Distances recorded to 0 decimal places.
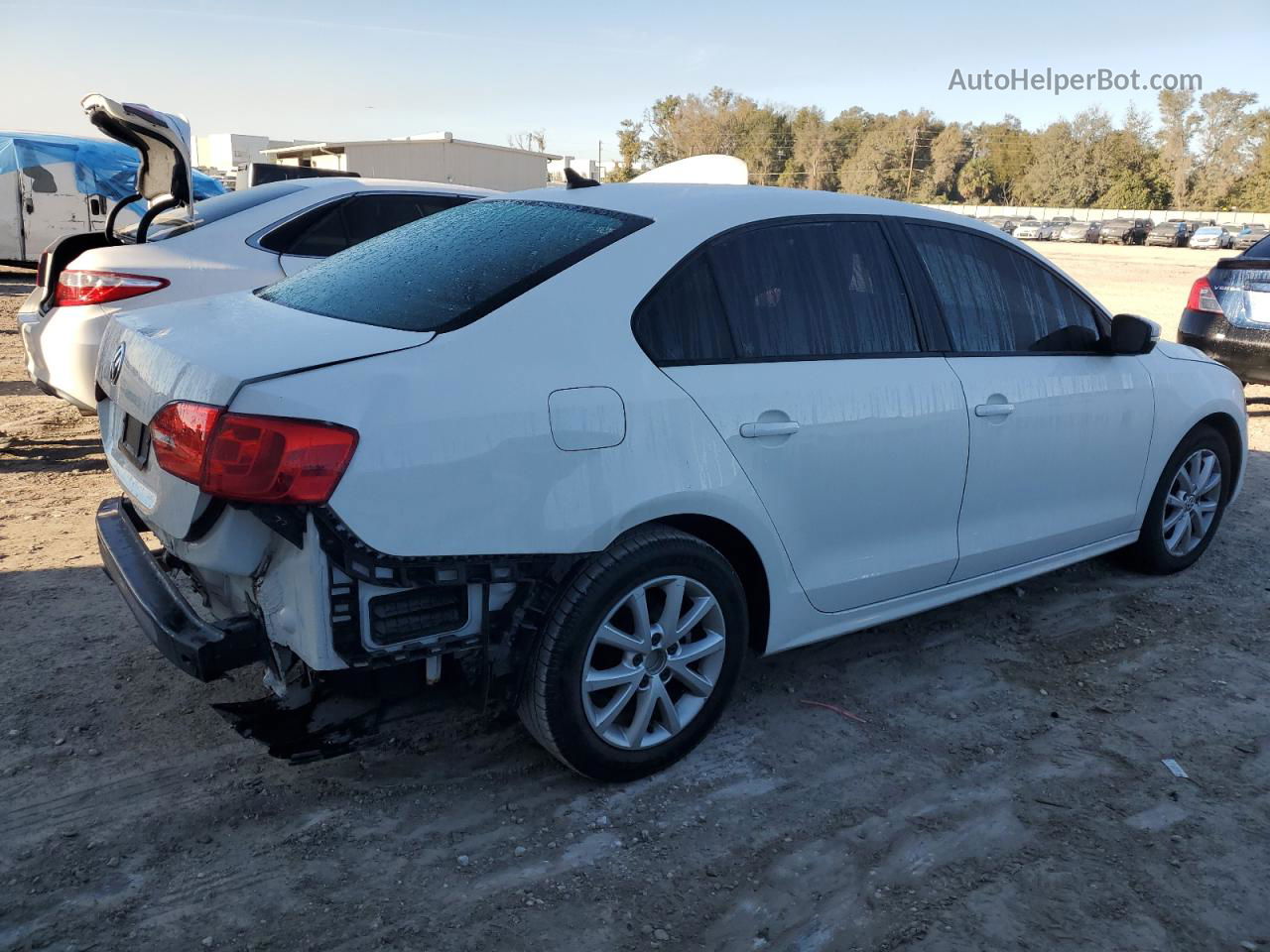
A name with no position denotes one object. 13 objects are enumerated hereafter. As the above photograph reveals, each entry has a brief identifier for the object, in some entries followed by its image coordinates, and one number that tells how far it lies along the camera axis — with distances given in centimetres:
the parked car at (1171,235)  5384
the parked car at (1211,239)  4997
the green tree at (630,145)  8606
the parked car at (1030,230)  5725
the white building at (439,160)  4044
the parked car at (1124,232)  5472
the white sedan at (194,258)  525
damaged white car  243
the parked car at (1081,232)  5619
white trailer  1501
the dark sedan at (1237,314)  794
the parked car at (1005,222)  5978
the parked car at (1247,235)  5016
